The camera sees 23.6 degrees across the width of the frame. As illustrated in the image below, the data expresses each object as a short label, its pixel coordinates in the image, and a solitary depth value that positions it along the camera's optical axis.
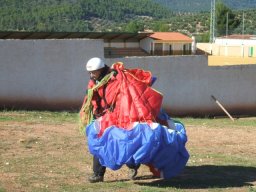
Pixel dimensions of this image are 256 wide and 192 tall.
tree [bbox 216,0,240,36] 91.54
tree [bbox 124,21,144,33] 88.44
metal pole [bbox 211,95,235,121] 19.48
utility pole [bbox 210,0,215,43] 64.50
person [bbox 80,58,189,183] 7.58
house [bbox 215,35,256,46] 63.77
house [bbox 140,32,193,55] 50.91
